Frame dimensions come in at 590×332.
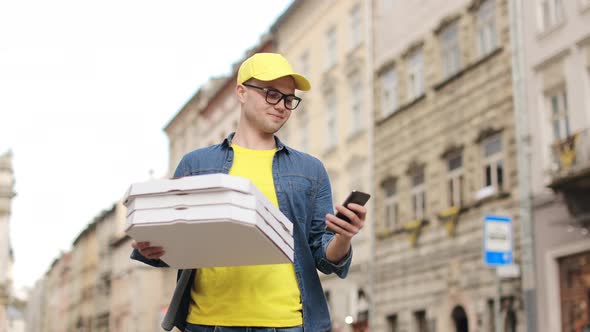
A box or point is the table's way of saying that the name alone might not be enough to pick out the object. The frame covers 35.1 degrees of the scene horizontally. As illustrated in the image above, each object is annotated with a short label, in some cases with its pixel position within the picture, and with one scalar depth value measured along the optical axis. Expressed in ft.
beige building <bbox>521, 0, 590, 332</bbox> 61.67
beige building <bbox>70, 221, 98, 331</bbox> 307.58
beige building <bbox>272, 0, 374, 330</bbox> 100.42
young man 11.16
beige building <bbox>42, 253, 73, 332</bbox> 363.97
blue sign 49.42
